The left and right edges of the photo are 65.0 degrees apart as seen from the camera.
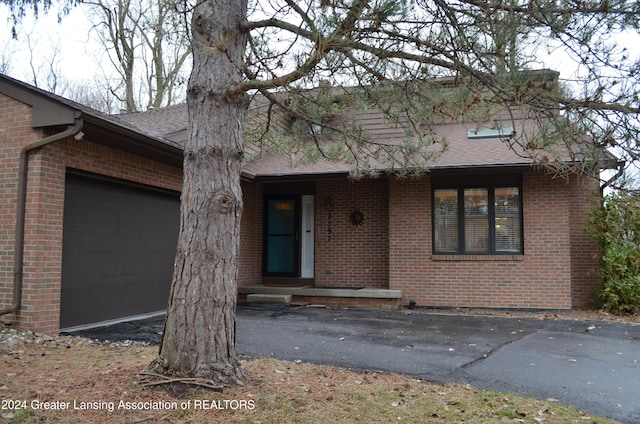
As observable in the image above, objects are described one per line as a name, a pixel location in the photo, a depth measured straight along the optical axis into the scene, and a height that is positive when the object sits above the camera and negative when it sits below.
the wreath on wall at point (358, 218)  11.73 +0.65
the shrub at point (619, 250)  9.56 -0.03
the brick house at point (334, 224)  6.60 +0.43
